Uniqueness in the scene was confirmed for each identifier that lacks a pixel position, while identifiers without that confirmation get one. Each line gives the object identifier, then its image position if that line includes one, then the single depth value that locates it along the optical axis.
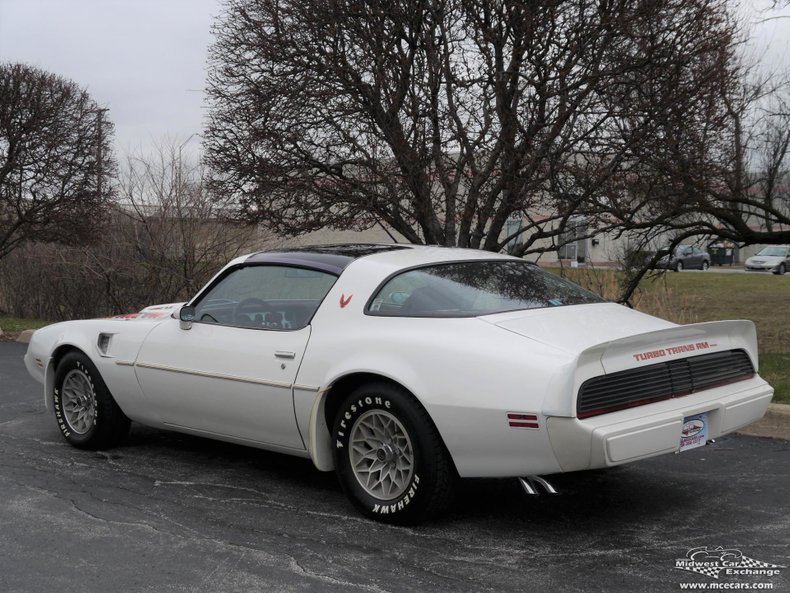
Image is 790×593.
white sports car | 4.18
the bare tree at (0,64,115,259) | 16.94
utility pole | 17.34
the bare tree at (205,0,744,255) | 8.70
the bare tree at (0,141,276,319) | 14.48
